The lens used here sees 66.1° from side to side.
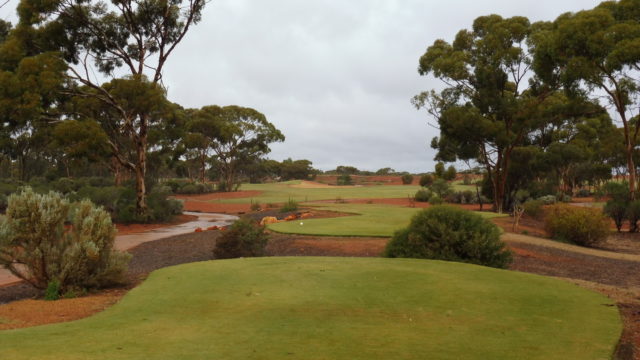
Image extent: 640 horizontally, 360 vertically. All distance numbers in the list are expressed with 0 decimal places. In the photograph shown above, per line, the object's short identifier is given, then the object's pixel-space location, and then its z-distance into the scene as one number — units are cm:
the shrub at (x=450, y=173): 4803
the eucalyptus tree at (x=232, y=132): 6388
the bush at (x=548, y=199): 3963
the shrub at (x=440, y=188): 4944
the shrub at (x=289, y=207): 3567
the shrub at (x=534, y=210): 3331
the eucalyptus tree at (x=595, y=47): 2348
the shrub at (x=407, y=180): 10307
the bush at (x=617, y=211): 2811
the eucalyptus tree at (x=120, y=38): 2792
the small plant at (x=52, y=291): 935
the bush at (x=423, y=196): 5142
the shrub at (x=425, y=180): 6656
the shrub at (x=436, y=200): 4206
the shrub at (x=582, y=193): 6474
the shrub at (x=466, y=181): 8506
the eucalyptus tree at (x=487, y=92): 3409
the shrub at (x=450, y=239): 1225
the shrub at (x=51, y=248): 999
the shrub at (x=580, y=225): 2214
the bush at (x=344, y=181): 10319
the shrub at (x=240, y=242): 1510
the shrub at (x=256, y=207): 4118
